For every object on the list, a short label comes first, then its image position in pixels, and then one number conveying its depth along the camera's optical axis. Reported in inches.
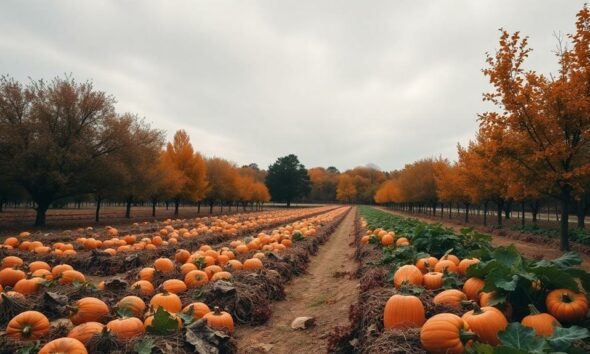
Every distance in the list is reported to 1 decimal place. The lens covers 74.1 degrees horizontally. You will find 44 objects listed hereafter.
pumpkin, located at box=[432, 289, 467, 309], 187.2
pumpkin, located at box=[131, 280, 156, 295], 272.0
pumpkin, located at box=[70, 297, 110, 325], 204.8
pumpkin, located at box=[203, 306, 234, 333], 212.2
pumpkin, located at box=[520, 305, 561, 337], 148.6
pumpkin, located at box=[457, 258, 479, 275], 245.6
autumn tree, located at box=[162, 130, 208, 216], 1753.2
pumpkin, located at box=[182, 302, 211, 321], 215.7
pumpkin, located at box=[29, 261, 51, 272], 324.2
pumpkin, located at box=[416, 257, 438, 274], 269.3
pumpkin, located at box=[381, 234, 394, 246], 465.1
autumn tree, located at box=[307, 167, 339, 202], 6038.4
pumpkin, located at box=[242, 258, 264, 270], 359.6
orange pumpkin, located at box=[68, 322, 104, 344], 173.7
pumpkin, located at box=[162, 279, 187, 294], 280.5
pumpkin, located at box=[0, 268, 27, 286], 290.4
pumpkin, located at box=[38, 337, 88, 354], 153.2
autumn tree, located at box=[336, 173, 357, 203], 5005.4
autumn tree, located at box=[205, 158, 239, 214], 2226.0
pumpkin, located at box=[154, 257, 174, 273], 346.0
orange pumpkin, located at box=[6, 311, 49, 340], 178.5
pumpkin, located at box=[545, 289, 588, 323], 157.9
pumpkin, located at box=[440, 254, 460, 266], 270.7
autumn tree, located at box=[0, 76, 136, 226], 941.8
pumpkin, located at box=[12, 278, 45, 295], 258.2
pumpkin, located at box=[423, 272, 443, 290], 229.1
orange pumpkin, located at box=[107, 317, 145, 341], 179.6
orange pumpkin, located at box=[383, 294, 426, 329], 172.1
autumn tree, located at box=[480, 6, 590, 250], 611.2
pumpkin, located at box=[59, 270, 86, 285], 289.0
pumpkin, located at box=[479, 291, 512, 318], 170.6
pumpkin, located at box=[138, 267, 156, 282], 323.6
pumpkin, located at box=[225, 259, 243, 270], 347.6
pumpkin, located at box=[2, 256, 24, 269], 350.0
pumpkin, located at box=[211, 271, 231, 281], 295.4
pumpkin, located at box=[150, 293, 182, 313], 228.1
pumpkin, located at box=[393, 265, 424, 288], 231.1
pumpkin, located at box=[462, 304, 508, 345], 149.5
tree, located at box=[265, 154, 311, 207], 4308.6
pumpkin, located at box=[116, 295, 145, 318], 215.4
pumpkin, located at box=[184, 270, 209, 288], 295.0
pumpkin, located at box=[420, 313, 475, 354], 142.0
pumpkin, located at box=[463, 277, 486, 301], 195.8
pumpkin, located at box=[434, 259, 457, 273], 250.1
